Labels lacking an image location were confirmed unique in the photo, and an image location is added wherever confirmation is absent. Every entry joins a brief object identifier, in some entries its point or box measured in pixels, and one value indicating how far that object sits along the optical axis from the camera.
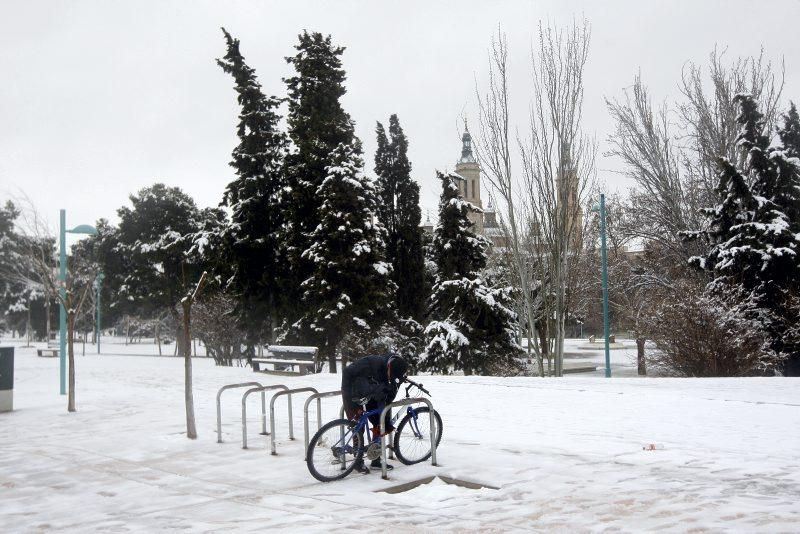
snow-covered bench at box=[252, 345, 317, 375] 21.88
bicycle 7.60
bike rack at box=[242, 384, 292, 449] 8.87
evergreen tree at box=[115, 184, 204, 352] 45.62
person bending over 7.86
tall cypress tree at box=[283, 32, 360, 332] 27.50
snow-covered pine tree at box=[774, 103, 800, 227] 23.09
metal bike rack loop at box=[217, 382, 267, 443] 10.27
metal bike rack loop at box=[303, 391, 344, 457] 8.51
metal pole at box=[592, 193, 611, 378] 22.11
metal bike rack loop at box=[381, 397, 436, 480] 7.73
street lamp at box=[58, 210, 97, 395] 16.89
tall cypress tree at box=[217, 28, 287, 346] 29.83
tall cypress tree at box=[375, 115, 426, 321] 33.62
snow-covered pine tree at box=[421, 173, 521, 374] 26.92
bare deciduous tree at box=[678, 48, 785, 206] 26.97
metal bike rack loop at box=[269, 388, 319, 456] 8.84
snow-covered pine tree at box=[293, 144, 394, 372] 25.88
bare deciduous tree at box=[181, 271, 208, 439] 10.59
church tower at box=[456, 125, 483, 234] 116.69
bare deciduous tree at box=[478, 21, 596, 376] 22.17
